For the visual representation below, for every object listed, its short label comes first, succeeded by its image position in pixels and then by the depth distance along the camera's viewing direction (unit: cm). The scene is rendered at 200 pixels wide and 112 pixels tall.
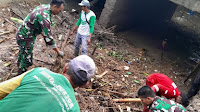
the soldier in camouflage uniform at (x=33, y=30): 354
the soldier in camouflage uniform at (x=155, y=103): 295
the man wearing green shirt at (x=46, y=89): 136
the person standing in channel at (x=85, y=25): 520
